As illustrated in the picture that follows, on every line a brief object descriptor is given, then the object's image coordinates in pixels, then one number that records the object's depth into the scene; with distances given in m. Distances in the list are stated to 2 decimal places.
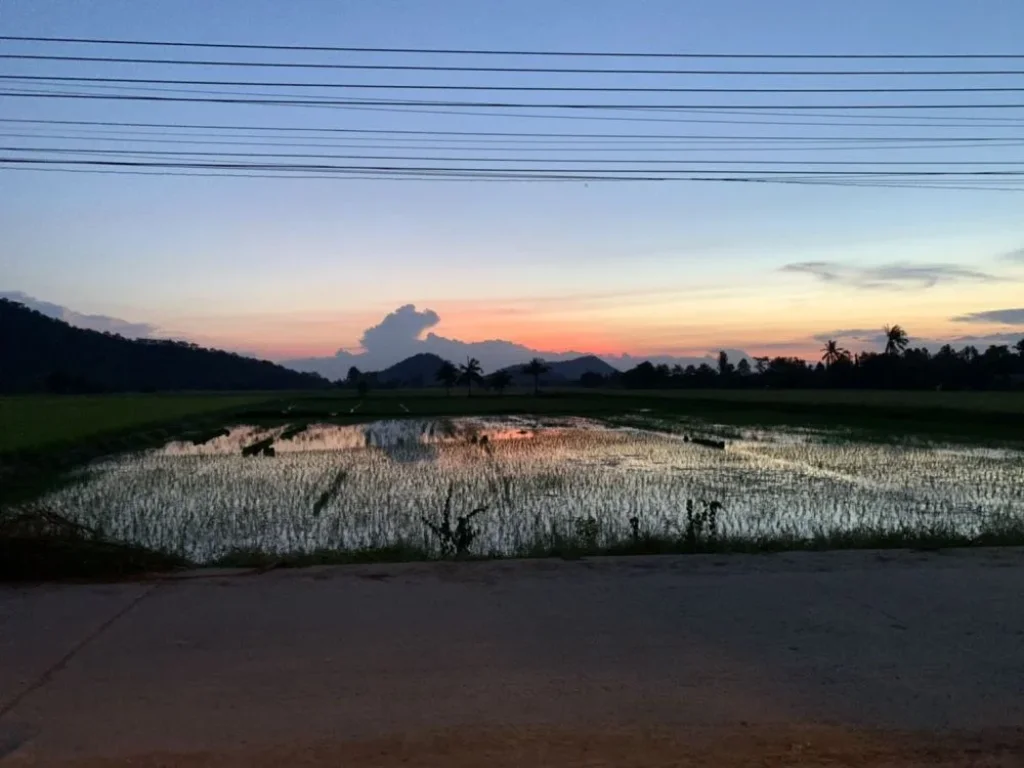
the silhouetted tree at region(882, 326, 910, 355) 98.19
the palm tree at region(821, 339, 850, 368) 109.44
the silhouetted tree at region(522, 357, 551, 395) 104.44
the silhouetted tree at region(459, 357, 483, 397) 100.47
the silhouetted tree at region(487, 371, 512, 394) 102.25
